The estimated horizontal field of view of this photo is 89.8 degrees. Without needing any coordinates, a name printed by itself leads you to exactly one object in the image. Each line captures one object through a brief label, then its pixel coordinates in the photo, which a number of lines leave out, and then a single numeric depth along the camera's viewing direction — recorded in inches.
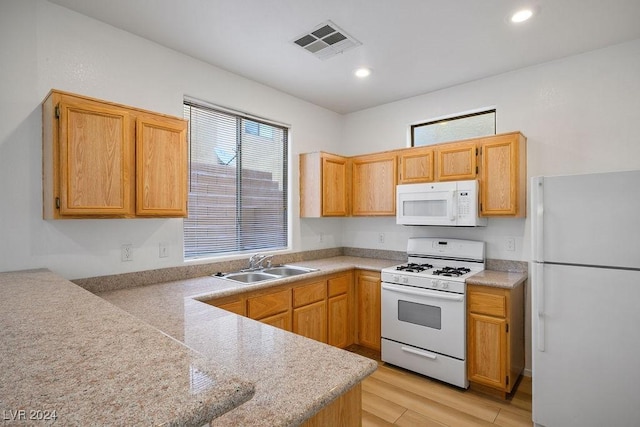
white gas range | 106.7
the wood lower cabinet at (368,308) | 131.2
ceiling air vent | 93.7
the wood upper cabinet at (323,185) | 144.9
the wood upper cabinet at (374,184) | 142.3
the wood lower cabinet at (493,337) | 100.2
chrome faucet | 126.2
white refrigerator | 74.9
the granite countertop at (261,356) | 34.8
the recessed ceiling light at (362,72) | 120.3
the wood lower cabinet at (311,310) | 115.3
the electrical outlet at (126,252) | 94.2
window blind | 116.9
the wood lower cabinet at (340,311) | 129.3
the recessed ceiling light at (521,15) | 84.7
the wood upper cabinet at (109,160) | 74.0
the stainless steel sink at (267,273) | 121.1
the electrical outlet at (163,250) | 102.9
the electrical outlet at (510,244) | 121.0
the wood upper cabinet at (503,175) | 110.1
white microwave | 116.6
